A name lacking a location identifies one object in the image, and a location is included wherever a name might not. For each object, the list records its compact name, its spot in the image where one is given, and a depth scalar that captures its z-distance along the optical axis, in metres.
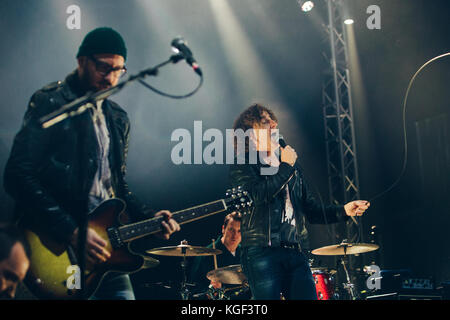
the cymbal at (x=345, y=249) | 4.76
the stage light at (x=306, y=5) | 6.38
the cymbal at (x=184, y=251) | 4.83
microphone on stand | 2.46
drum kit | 4.71
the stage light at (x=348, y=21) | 6.41
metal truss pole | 6.26
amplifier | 5.12
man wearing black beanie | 2.42
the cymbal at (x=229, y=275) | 4.72
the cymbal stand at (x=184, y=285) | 4.83
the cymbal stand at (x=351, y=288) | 4.94
